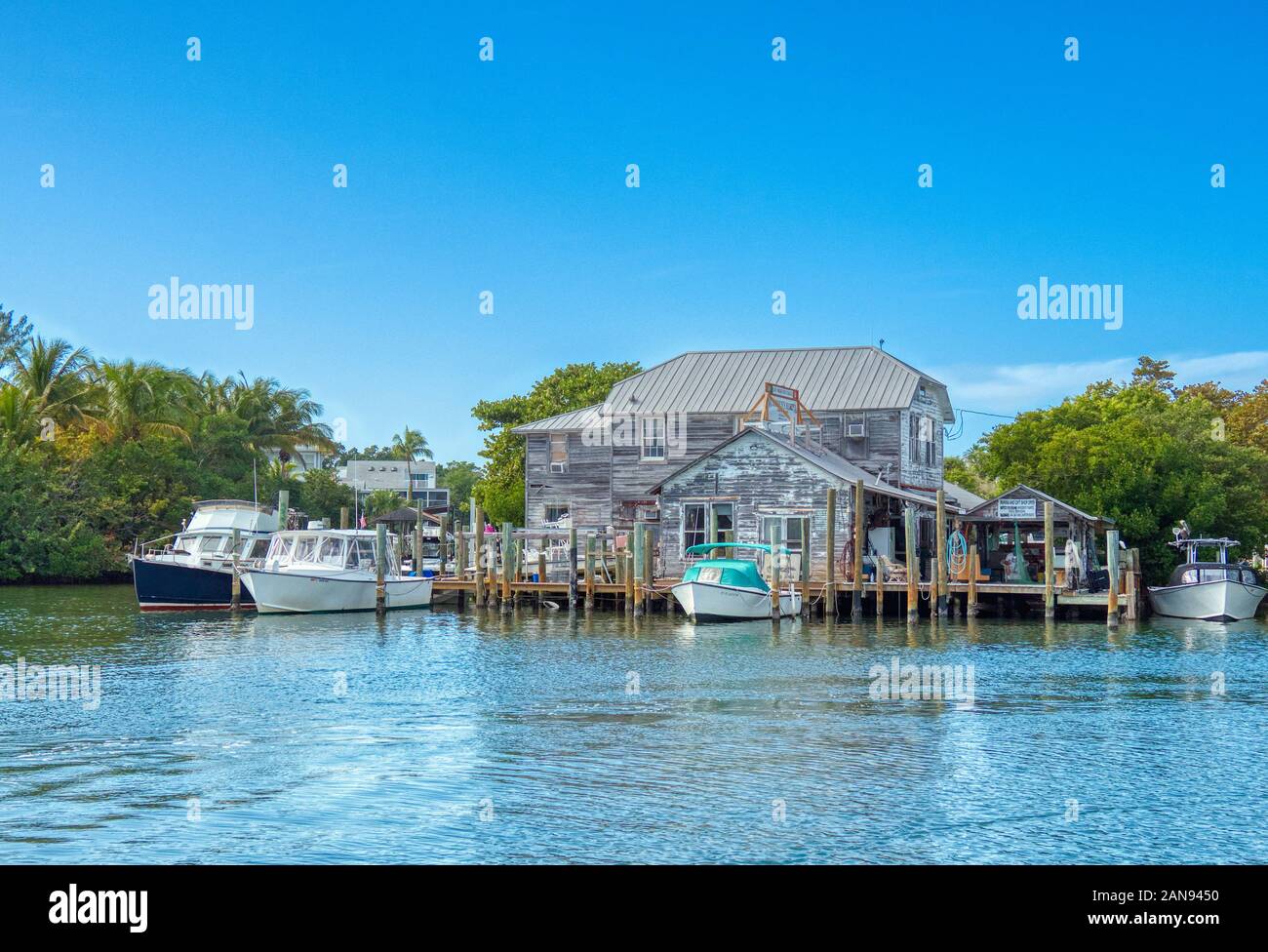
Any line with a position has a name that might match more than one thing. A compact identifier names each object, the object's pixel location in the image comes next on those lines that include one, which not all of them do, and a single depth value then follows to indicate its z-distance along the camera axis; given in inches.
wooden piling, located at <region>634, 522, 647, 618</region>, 1640.0
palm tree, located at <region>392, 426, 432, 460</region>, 5383.9
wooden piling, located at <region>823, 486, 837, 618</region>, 1562.5
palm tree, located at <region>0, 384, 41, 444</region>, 2588.6
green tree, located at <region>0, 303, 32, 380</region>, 3297.2
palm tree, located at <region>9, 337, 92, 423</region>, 2620.6
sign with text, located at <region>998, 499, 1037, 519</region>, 1681.8
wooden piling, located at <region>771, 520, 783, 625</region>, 1500.5
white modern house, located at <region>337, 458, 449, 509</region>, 4453.7
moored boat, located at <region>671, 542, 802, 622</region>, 1485.0
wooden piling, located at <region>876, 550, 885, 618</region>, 1552.9
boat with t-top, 1610.5
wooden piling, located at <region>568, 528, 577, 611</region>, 1689.2
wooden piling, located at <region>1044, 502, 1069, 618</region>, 1521.9
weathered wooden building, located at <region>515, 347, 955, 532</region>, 2027.6
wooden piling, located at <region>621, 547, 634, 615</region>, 1627.7
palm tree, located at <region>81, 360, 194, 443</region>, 2746.1
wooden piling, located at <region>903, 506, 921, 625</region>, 1507.1
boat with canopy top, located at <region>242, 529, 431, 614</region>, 1665.8
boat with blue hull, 1740.9
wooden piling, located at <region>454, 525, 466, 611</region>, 1893.5
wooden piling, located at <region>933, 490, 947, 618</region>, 1528.1
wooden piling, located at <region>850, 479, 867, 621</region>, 1560.0
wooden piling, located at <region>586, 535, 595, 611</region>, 1702.8
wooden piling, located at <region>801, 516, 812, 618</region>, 1573.6
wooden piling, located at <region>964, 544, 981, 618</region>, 1537.9
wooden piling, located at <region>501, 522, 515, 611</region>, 1743.1
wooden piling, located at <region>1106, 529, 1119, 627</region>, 1456.7
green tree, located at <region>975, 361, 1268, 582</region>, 1945.1
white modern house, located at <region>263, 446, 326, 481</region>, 5113.2
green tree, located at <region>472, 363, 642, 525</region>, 2773.1
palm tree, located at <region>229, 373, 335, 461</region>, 3166.8
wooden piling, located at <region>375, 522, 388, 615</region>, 1689.2
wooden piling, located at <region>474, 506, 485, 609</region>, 1769.1
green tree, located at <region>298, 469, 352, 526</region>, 3346.5
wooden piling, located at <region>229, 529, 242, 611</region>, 1692.9
